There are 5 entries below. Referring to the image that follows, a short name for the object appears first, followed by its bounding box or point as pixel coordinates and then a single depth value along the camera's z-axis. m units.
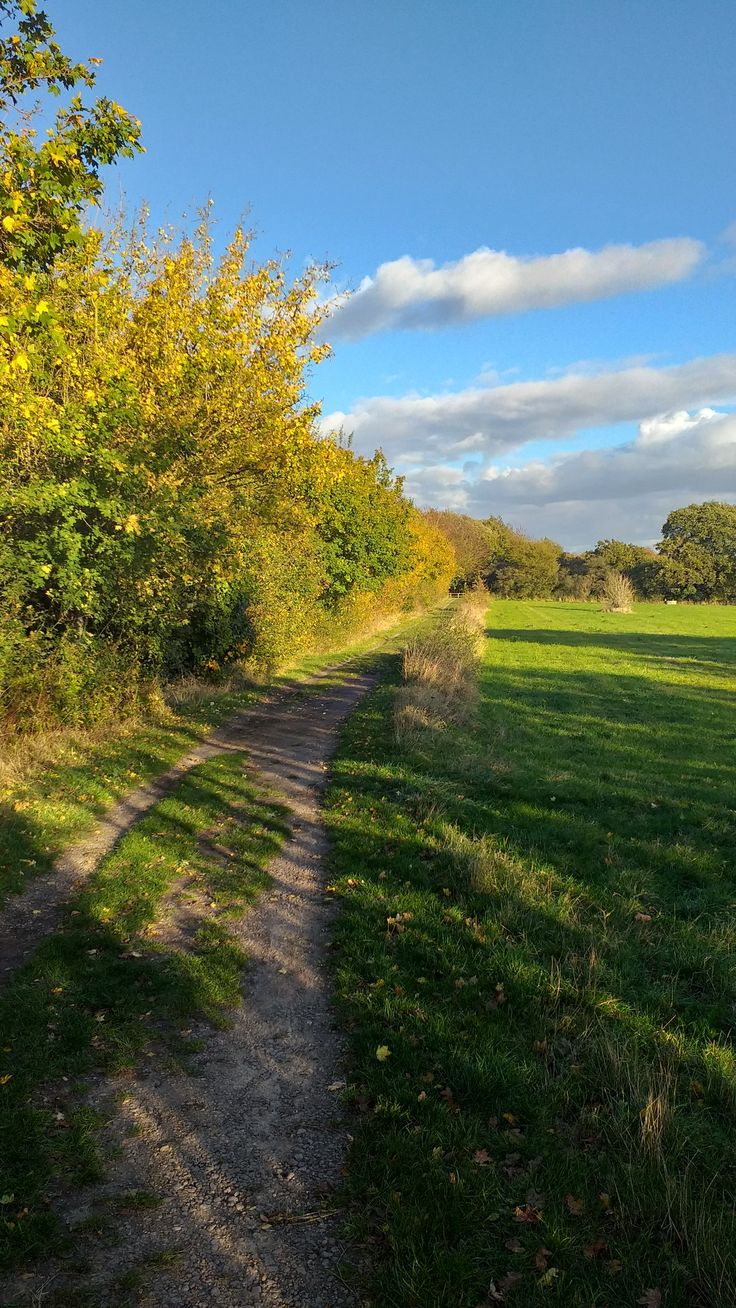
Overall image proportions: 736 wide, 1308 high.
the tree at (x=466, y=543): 90.12
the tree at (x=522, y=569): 100.12
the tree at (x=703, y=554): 90.38
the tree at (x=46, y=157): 6.95
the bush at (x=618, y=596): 62.72
